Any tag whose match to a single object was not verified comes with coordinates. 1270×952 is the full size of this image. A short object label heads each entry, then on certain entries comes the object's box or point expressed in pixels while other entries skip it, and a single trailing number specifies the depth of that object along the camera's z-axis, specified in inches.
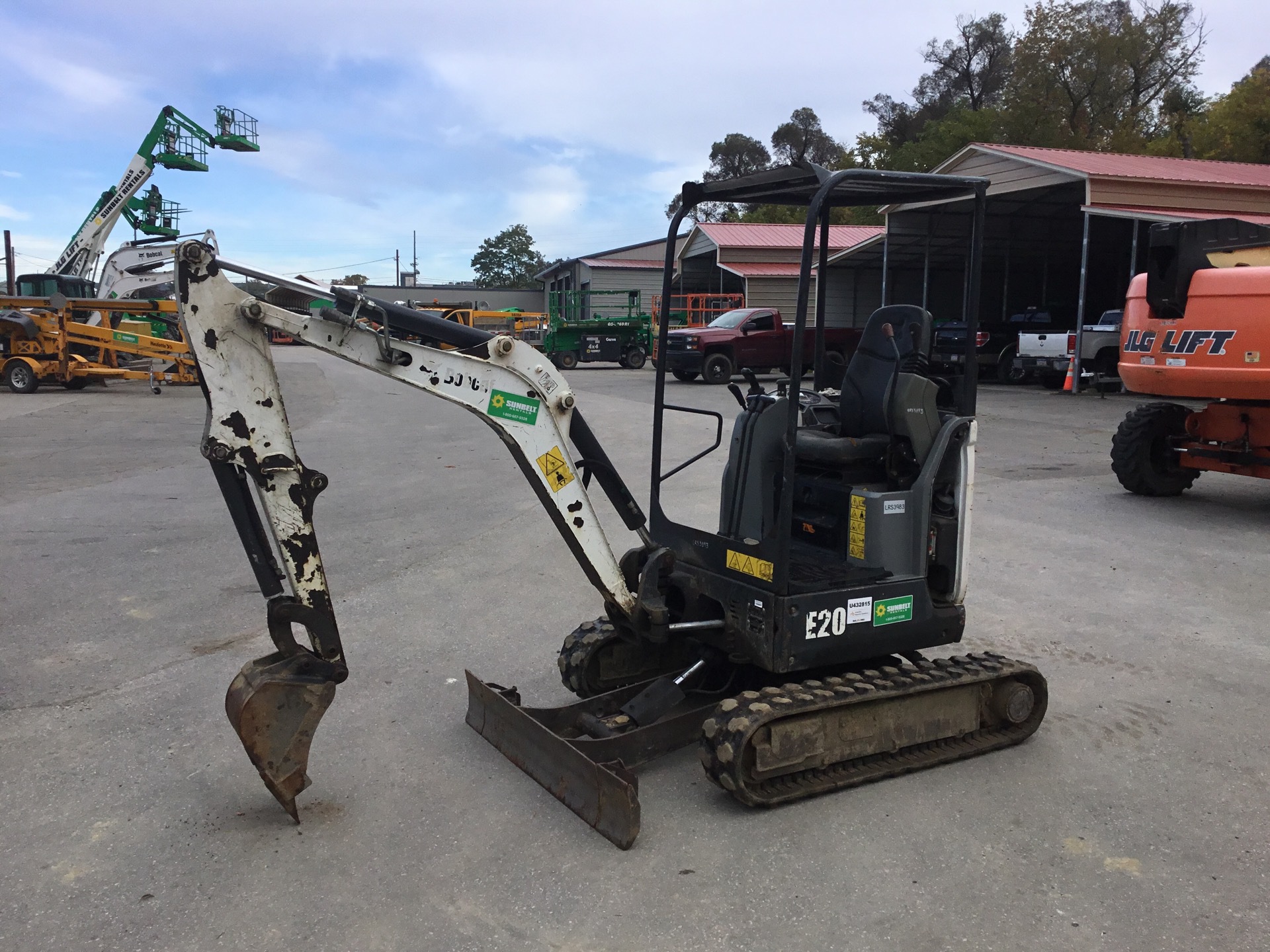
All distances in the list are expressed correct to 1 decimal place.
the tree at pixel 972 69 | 2363.4
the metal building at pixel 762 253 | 1397.6
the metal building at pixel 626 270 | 2076.8
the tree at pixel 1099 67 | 1953.7
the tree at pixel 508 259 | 4010.8
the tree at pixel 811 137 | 2861.7
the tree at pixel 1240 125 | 1567.4
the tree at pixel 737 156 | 3058.6
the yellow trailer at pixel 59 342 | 895.7
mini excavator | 145.1
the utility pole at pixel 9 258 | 1631.6
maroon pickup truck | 1016.9
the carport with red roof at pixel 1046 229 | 857.5
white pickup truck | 888.3
